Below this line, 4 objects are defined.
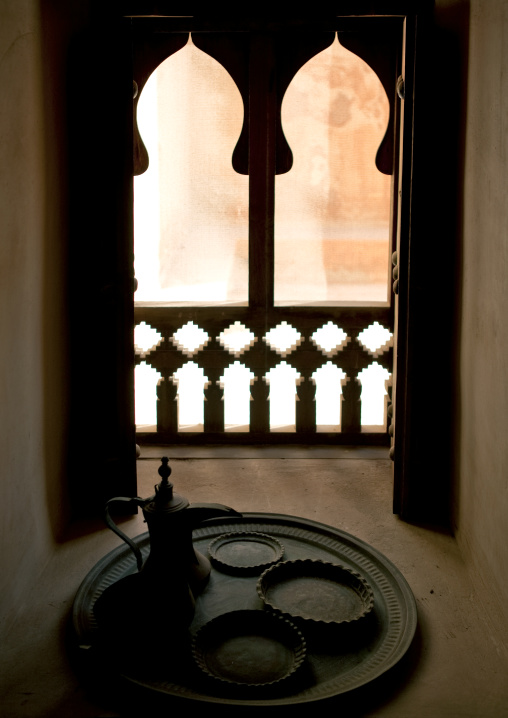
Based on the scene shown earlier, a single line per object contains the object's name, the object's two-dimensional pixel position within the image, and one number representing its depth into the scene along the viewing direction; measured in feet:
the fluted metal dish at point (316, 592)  6.04
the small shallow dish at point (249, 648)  5.28
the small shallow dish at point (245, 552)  6.77
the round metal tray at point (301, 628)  5.10
